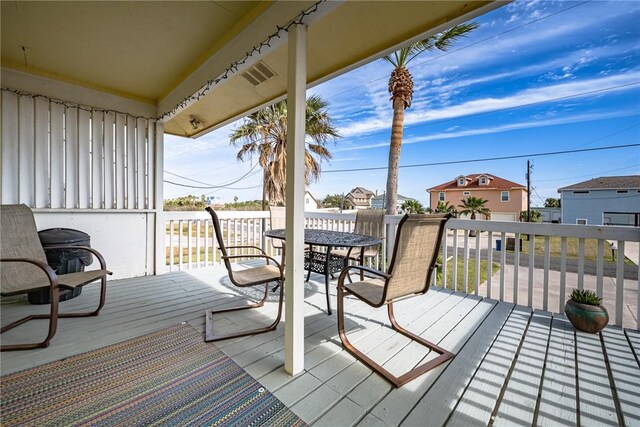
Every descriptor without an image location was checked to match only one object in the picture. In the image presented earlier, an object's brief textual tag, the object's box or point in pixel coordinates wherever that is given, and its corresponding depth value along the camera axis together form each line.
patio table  2.54
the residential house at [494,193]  21.52
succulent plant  2.23
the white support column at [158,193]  3.95
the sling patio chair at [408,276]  1.68
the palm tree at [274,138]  8.59
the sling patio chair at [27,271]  1.93
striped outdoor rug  1.27
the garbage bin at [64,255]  2.76
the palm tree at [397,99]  7.04
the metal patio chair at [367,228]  3.37
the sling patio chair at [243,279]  2.11
